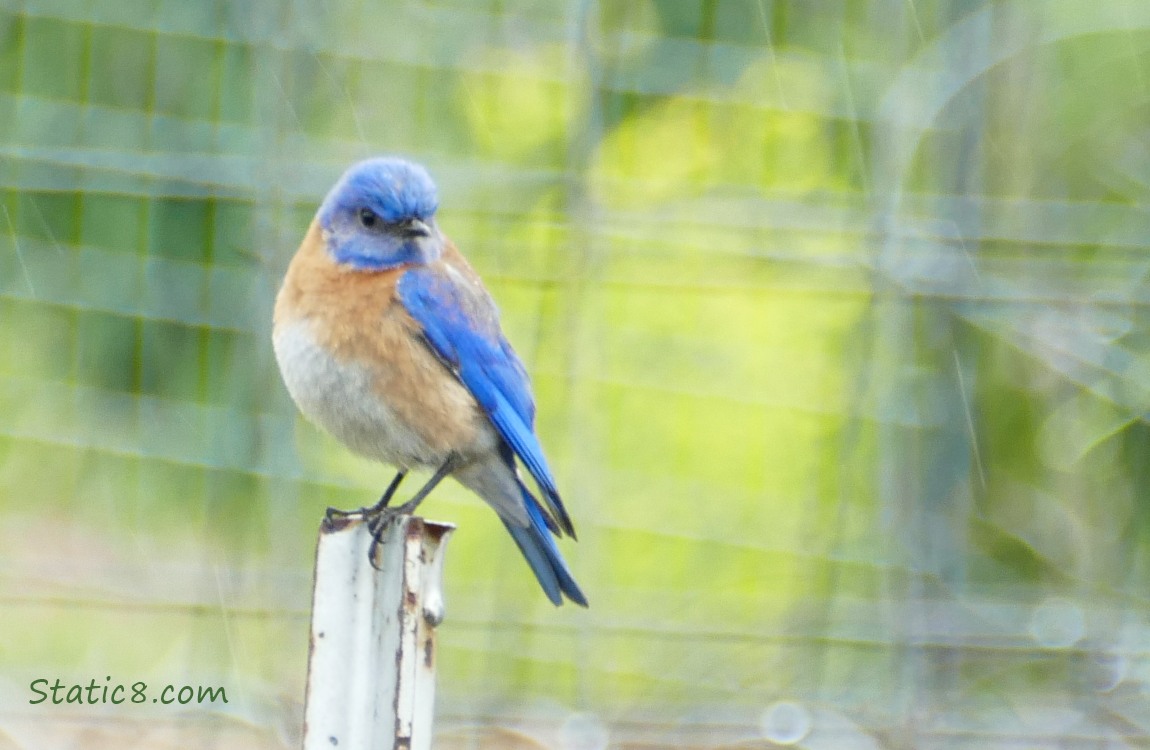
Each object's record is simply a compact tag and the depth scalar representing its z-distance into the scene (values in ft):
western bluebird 19.29
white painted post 18.66
